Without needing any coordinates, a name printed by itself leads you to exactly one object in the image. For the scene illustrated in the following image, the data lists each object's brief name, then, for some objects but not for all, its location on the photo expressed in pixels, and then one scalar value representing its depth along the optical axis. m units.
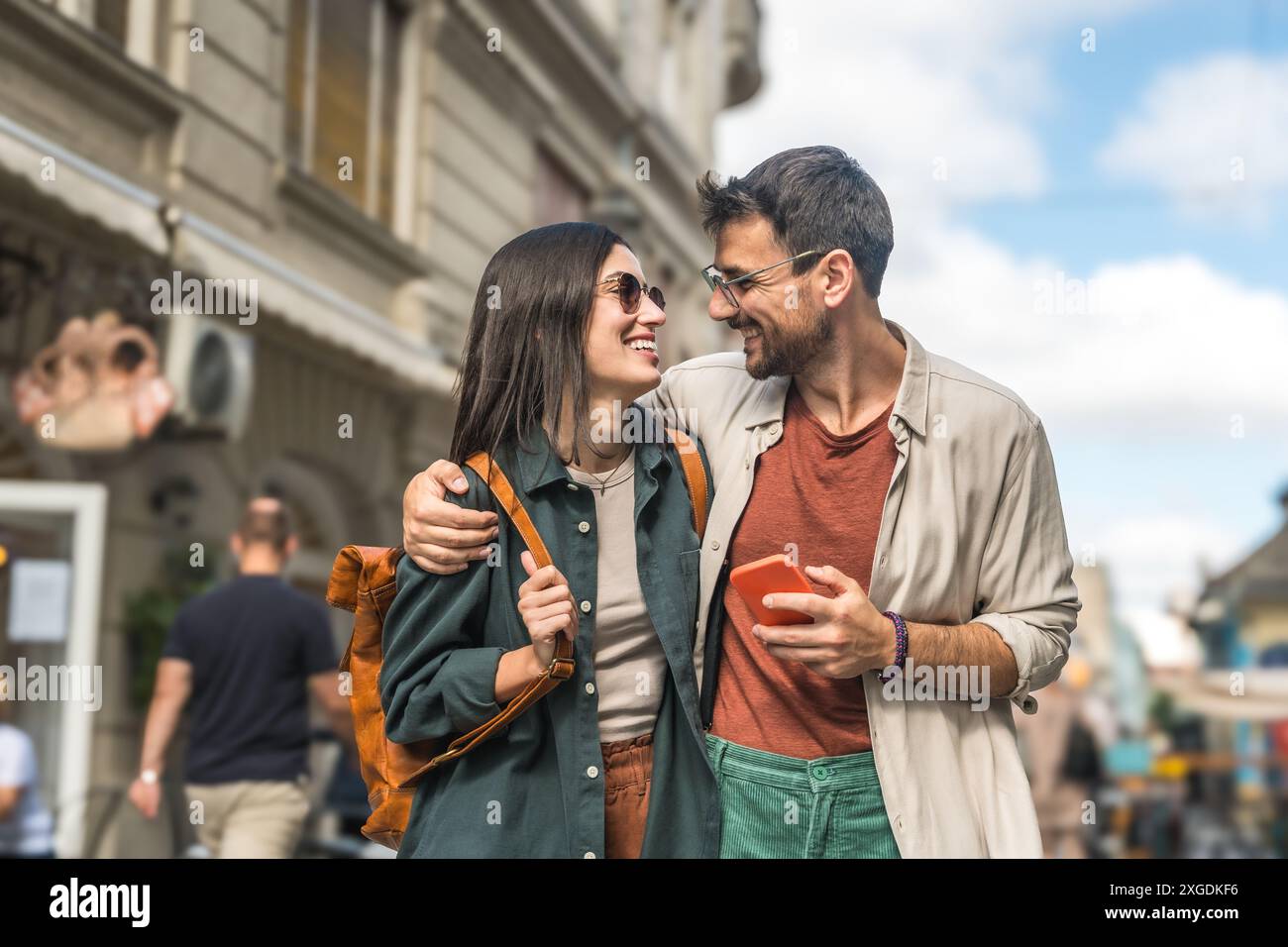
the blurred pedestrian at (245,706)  5.45
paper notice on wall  7.29
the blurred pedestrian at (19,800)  5.91
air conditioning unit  7.98
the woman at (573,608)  2.37
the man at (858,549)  2.46
